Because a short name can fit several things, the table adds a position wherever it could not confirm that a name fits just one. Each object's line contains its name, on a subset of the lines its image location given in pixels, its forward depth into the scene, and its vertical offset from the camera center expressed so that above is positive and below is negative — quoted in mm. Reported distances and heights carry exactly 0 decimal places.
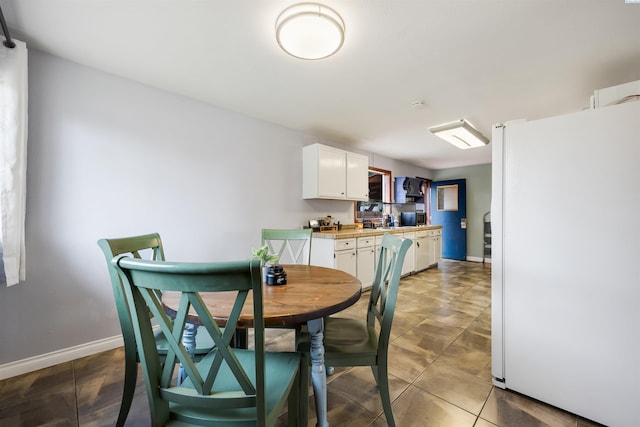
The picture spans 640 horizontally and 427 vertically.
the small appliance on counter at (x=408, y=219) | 5754 -119
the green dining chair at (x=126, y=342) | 1246 -643
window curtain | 1707 +377
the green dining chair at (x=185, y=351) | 723 -407
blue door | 6605 -3
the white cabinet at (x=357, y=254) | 3578 -589
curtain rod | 1594 +1127
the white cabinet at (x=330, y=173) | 3701 +596
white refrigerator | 1376 -276
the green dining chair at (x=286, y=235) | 2415 -195
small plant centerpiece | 1587 -253
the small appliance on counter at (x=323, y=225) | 3965 -169
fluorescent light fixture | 3324 +1075
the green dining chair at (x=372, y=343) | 1348 -697
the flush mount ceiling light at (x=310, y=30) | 1484 +1055
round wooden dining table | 1056 -404
